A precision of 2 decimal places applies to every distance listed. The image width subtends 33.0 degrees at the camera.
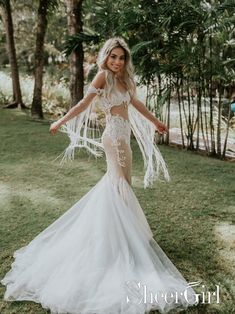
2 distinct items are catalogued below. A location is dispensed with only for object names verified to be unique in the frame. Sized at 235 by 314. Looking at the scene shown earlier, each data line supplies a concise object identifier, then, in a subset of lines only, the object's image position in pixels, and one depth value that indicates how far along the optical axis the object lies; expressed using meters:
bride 2.58
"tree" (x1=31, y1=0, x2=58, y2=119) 10.38
